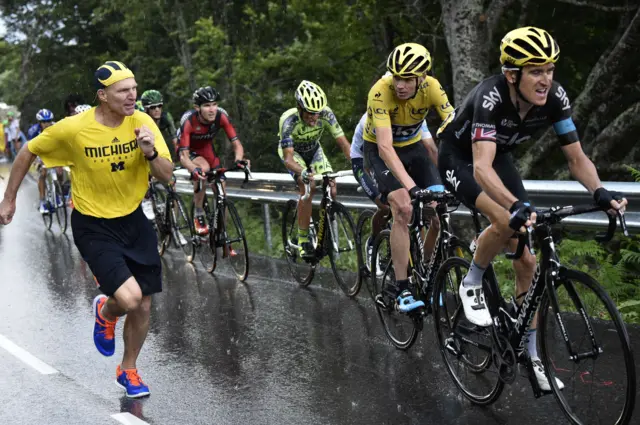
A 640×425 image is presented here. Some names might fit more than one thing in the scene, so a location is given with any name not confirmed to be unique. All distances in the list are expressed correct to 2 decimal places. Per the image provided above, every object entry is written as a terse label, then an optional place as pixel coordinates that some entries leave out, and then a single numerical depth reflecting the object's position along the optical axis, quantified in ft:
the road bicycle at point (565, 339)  16.15
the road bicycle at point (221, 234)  36.55
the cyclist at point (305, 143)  32.65
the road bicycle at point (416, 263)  21.85
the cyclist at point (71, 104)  52.85
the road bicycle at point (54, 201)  55.98
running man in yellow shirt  20.75
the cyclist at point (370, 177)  27.12
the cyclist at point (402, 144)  23.47
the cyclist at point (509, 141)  17.29
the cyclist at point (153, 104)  43.88
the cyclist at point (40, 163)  54.80
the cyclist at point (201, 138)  38.81
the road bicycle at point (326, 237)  32.01
